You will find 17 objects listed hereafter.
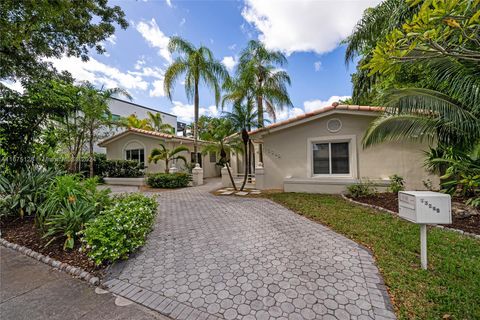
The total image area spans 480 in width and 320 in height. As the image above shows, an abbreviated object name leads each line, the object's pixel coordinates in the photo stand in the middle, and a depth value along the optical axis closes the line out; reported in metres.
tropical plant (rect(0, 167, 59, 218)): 5.88
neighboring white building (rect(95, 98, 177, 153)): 25.22
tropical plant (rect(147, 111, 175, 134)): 23.22
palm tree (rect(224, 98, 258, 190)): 10.36
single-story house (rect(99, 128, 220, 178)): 15.84
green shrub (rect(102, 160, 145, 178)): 15.21
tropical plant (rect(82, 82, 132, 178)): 12.27
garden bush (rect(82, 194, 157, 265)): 3.57
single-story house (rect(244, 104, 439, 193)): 8.66
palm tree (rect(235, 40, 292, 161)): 14.37
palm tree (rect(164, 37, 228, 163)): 12.58
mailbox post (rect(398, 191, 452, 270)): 2.99
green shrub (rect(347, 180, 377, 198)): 8.24
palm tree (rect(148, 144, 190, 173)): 13.59
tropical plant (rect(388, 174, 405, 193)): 8.21
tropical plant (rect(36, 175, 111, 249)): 4.46
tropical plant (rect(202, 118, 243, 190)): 10.64
